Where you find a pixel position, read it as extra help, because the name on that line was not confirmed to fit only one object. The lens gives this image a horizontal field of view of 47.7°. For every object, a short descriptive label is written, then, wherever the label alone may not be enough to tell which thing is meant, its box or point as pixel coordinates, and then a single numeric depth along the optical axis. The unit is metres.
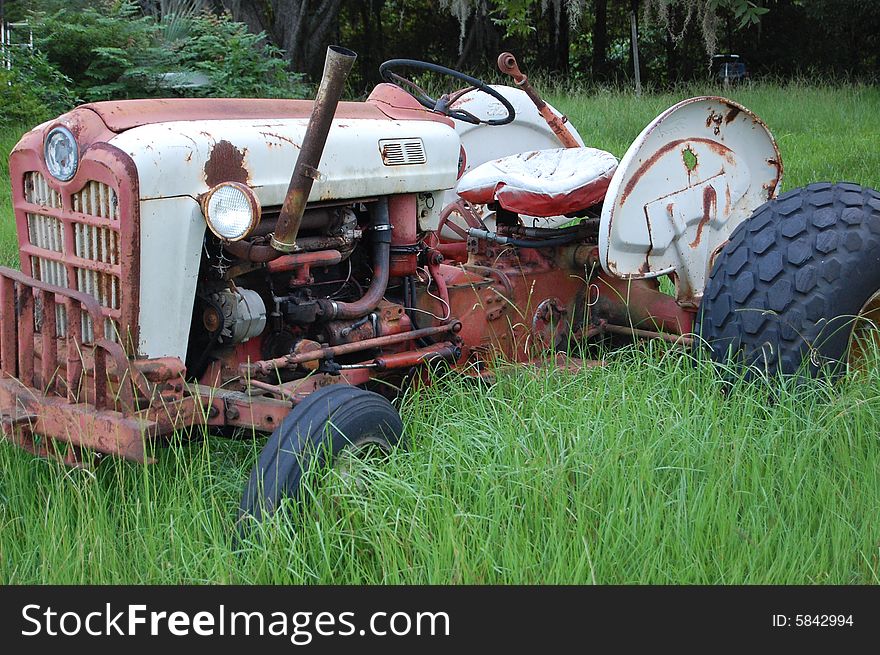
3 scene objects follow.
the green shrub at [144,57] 10.68
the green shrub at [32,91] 9.53
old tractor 2.86
